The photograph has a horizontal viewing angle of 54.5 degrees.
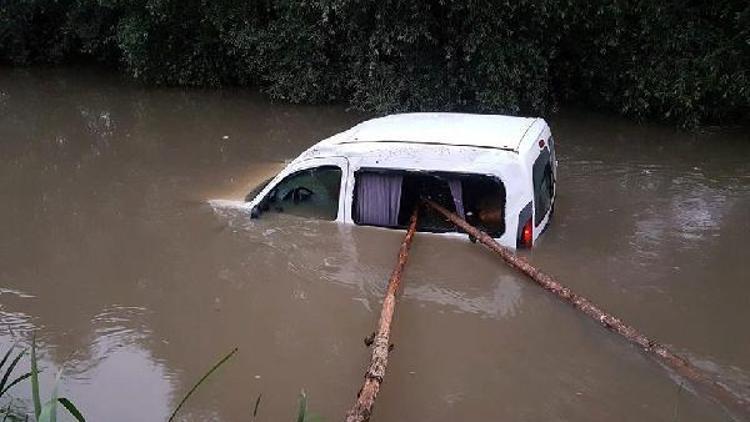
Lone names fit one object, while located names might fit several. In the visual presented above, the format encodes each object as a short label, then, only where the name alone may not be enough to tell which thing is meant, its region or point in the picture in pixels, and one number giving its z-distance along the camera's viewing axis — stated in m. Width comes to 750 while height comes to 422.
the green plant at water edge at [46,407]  2.94
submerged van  6.03
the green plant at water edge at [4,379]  3.54
